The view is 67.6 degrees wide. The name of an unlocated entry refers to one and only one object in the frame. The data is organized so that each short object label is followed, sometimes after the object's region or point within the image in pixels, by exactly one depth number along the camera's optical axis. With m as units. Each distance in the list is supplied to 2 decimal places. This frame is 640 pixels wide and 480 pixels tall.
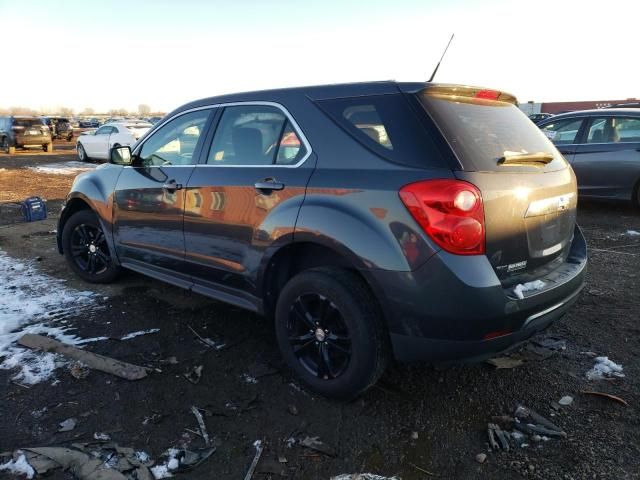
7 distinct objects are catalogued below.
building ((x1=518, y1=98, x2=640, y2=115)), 46.72
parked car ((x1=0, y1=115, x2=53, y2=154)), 22.59
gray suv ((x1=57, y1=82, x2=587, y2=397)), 2.34
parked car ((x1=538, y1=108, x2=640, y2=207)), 7.53
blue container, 7.74
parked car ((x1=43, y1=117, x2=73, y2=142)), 34.09
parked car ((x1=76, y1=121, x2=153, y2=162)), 17.62
